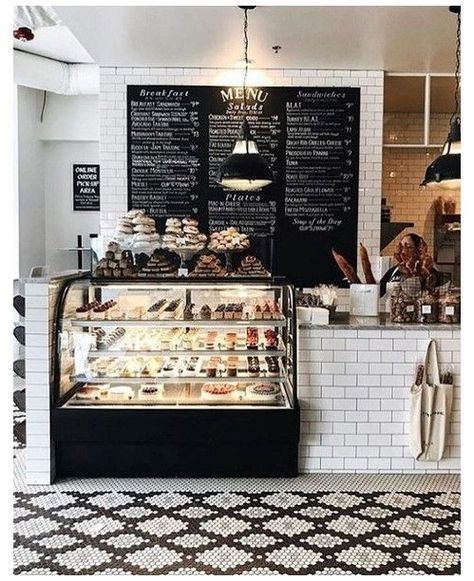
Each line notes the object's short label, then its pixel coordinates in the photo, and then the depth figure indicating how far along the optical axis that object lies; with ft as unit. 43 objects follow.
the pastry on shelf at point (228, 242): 14.55
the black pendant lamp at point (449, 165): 12.62
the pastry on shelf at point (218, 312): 13.03
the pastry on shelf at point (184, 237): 14.30
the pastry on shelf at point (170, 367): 13.37
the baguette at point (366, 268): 14.54
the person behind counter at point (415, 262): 14.21
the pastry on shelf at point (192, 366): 13.37
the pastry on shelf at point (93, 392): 13.23
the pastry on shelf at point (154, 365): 13.32
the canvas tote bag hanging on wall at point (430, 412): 13.10
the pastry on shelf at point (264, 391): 13.24
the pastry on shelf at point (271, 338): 13.24
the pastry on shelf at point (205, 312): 13.03
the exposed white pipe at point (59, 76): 22.80
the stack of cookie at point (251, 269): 14.00
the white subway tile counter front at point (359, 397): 13.37
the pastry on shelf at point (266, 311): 13.11
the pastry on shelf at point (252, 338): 13.30
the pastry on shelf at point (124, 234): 14.51
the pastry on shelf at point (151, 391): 13.16
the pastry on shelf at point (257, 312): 13.10
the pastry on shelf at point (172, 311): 13.00
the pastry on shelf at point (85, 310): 13.08
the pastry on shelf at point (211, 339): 13.32
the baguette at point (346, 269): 14.47
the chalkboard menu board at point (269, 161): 19.43
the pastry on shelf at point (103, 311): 13.05
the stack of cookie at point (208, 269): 13.73
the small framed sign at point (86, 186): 28.81
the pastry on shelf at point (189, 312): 13.05
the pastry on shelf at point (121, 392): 13.17
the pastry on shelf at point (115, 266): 13.65
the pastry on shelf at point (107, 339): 13.19
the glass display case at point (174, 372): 12.66
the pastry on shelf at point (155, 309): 13.11
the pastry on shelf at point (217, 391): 13.07
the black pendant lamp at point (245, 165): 13.30
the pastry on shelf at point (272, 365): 13.52
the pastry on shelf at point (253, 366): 13.43
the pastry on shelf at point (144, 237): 14.35
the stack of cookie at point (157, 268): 13.83
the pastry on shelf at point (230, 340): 13.33
